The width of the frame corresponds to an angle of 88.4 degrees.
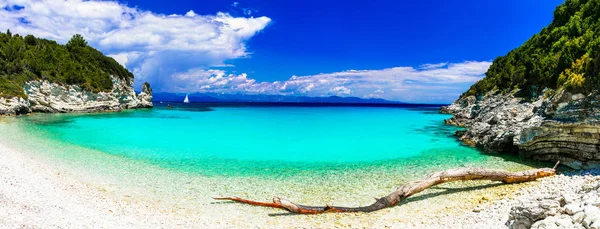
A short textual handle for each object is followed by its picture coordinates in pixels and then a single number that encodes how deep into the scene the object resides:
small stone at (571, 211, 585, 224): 6.81
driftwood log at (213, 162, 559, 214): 11.04
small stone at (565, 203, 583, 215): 7.23
